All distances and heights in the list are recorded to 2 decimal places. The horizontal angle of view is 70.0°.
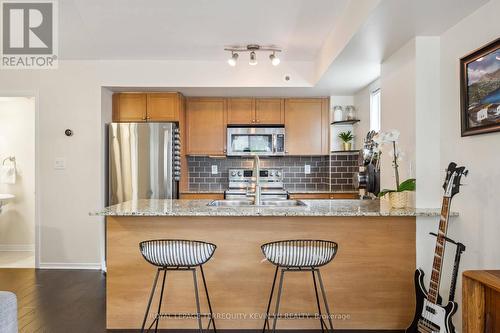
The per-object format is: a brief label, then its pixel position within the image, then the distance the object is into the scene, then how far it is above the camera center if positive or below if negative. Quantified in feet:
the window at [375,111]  13.65 +2.12
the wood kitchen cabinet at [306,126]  15.70 +1.78
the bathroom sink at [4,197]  15.81 -1.31
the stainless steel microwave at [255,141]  15.47 +1.12
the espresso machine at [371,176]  10.93 -0.31
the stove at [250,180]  16.24 -0.62
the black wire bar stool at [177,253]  7.15 -1.73
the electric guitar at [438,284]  6.72 -2.33
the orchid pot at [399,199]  8.61 -0.81
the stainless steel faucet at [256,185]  9.71 -0.50
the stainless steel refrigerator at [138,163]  13.70 +0.18
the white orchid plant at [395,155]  8.55 +0.27
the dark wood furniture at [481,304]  5.37 -2.11
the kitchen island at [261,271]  8.46 -2.48
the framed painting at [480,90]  6.49 +1.46
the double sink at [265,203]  9.89 -1.04
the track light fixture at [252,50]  11.83 +4.03
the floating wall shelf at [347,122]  14.83 +1.88
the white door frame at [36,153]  13.50 +0.57
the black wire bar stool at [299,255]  7.06 -1.75
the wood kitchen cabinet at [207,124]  15.66 +1.89
